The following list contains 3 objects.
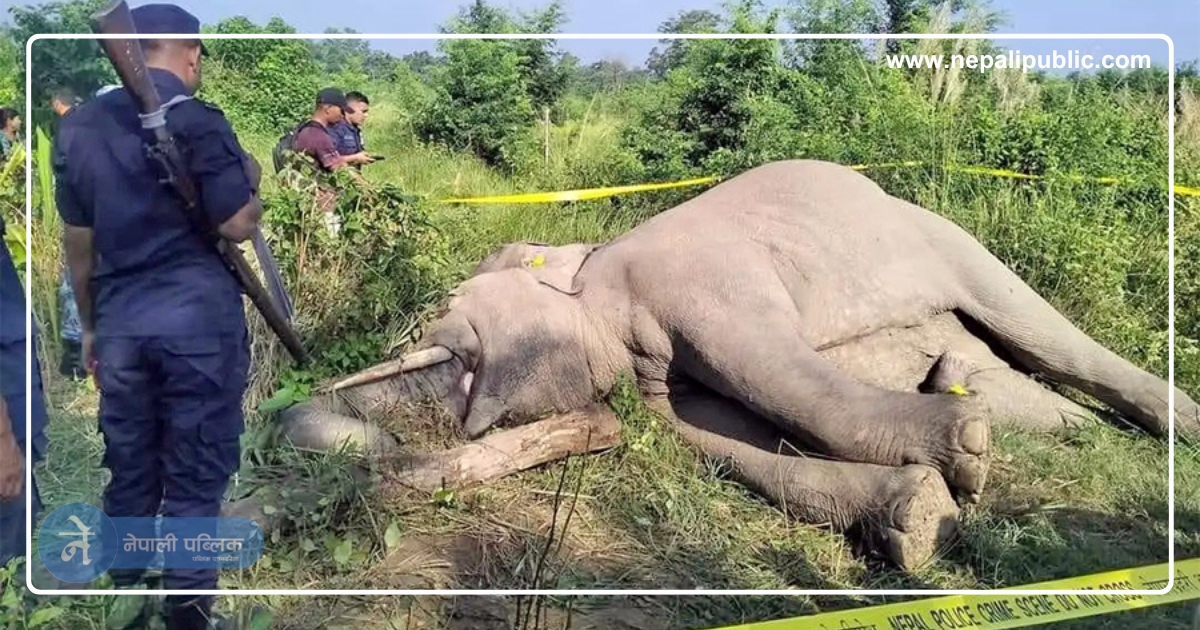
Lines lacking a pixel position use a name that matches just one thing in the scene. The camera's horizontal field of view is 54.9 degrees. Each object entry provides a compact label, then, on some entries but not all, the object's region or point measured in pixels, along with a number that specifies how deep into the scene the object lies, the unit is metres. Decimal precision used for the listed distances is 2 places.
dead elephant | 3.38
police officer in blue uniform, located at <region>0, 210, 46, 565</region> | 2.85
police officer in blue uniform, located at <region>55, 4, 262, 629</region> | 2.66
